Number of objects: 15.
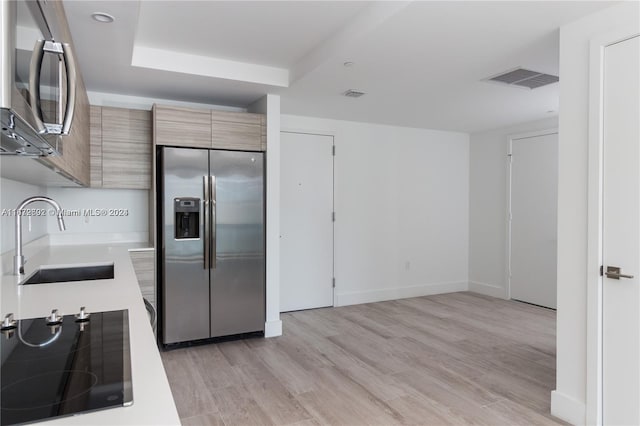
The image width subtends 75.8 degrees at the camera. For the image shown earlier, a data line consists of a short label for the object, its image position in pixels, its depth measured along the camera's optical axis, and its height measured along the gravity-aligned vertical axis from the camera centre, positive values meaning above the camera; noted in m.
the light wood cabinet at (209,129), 3.74 +0.77
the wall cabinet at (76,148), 1.86 +0.38
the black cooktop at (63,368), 0.83 -0.39
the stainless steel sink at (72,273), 2.52 -0.41
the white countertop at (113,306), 0.79 -0.39
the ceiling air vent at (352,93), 3.96 +1.14
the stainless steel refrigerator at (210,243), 3.74 -0.31
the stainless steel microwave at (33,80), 0.79 +0.30
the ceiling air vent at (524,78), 3.34 +1.11
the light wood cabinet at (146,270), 3.65 -0.54
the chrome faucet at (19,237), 2.20 -0.15
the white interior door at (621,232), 2.12 -0.11
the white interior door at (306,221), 5.06 -0.14
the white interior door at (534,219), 5.21 -0.12
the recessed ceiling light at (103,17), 2.29 +1.09
